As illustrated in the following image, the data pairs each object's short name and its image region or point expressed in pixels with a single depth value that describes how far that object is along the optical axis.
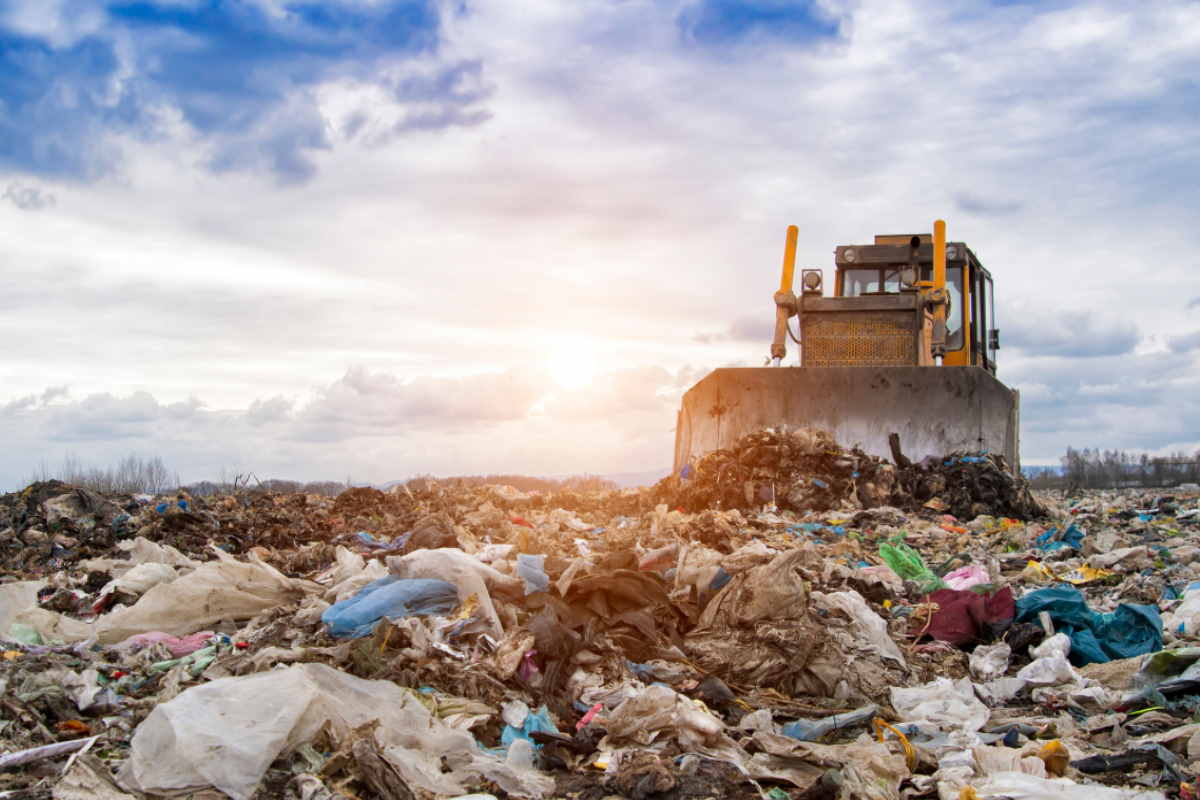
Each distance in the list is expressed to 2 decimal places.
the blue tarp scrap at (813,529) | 8.30
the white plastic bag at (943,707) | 4.05
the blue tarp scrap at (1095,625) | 4.86
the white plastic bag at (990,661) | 4.76
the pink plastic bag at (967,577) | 6.12
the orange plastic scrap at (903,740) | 3.57
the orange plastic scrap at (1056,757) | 3.43
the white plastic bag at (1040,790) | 2.99
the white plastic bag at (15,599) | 5.22
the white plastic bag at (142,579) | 5.74
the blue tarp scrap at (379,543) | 7.46
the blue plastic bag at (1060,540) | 7.91
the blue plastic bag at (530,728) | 3.66
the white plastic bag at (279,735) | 3.08
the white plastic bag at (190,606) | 4.82
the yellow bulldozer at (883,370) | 10.04
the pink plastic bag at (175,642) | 4.58
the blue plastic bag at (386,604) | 4.47
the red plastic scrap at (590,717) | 3.82
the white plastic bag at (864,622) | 4.80
